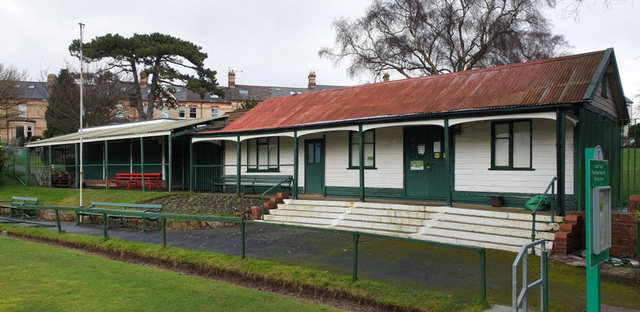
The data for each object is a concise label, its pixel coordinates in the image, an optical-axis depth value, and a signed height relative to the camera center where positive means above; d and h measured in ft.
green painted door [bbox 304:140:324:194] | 57.47 -0.80
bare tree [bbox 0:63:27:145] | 120.26 +17.89
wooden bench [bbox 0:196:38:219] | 59.40 -5.84
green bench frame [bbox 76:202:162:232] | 41.39 -5.72
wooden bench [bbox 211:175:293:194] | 58.95 -2.84
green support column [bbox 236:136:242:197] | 58.29 -0.29
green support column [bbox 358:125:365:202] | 46.44 -0.28
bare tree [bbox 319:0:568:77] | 100.01 +27.58
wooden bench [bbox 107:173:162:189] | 74.24 -3.32
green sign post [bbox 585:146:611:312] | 15.16 -1.97
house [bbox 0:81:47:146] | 189.57 +17.06
